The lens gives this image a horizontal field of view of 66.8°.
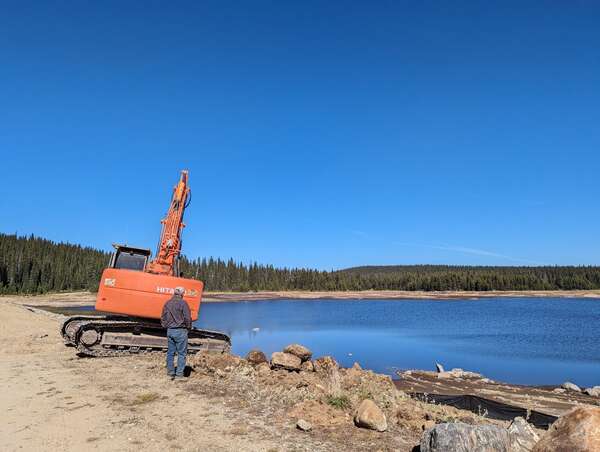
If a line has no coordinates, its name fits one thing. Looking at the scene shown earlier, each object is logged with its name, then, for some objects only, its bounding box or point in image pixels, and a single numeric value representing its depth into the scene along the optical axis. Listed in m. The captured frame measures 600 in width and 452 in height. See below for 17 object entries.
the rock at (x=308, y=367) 13.71
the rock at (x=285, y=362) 13.49
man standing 12.44
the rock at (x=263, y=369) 12.83
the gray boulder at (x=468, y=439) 6.14
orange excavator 16.12
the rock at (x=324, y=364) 13.16
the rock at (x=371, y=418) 8.22
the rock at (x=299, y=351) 14.31
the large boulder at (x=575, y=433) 5.21
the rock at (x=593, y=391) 19.06
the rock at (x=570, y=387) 19.65
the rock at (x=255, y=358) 14.06
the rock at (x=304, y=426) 8.21
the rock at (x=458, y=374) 22.14
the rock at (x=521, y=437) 6.25
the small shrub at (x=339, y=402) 9.18
